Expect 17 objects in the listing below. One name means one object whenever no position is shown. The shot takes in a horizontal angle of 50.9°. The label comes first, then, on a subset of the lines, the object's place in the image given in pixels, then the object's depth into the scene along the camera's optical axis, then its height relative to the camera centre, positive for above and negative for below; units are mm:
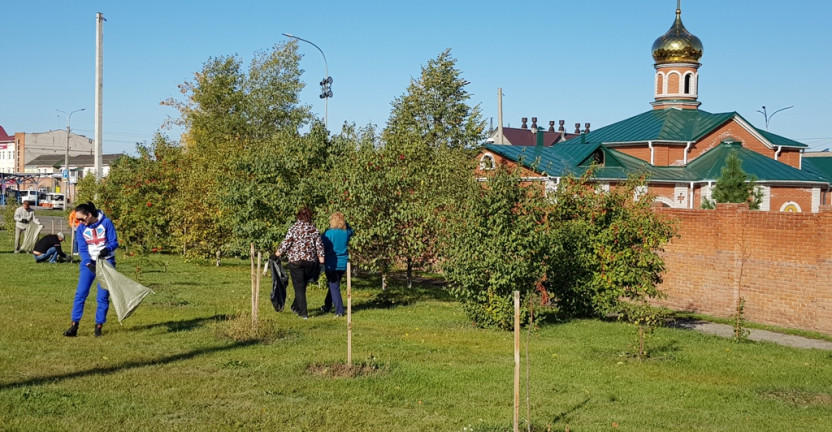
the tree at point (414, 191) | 15742 +448
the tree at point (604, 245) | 13836 -438
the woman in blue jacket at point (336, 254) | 13680 -653
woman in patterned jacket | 13422 -608
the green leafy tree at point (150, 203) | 25156 +235
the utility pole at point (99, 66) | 29781 +4915
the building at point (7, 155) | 135250 +8354
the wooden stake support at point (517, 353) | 6171 -989
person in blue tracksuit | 10922 -498
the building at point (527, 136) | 102688 +9936
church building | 38312 +3302
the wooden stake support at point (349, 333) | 8969 -1226
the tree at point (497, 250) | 12305 -475
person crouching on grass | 21719 -993
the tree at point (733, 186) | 30500 +1210
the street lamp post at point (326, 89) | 33625 +4794
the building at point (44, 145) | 127625 +9572
